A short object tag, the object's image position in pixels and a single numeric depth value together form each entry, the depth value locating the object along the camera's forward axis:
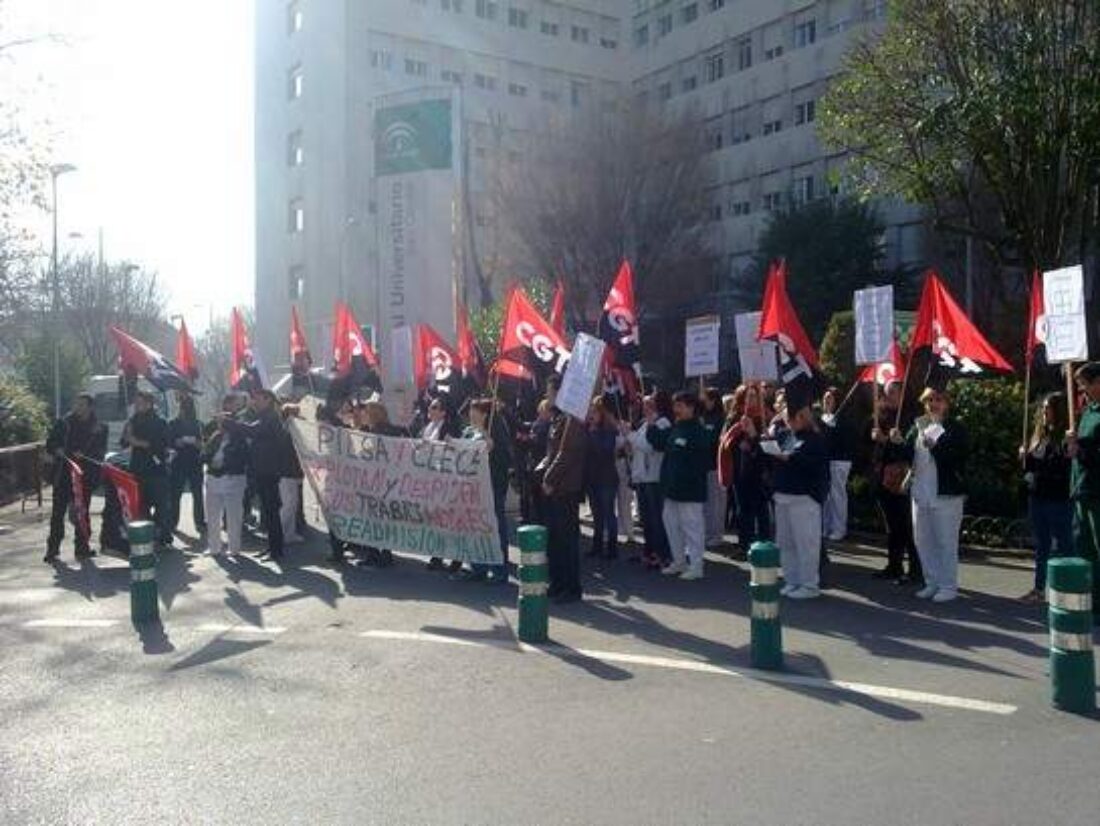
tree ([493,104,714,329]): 37.28
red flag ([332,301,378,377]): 18.19
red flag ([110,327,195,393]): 15.27
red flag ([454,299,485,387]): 16.94
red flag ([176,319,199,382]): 18.61
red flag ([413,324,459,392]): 17.05
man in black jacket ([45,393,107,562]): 14.16
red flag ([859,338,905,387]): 12.68
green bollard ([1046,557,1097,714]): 6.55
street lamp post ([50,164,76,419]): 34.25
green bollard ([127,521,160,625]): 9.75
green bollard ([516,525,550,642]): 8.57
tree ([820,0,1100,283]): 16.08
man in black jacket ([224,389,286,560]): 13.05
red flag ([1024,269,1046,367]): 10.83
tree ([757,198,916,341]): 37.25
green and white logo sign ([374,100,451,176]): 22.17
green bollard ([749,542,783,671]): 7.62
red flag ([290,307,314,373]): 19.11
